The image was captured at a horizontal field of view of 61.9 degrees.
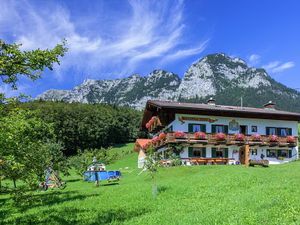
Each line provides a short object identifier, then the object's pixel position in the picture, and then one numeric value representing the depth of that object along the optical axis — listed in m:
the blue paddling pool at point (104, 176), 25.41
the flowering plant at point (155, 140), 32.57
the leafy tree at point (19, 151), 8.20
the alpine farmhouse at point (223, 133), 30.89
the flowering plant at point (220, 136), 31.05
